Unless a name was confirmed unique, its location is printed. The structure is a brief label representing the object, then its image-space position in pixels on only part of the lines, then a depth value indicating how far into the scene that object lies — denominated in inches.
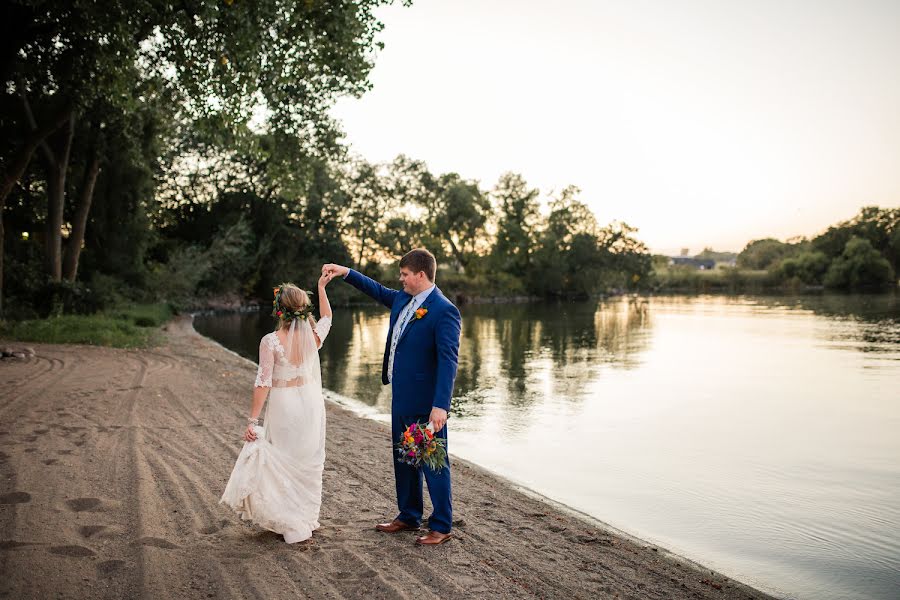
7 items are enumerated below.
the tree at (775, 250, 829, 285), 4190.5
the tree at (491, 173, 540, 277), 3366.1
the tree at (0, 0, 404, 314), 577.9
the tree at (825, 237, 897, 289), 3890.3
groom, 200.5
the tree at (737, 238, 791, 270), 6250.0
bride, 203.0
